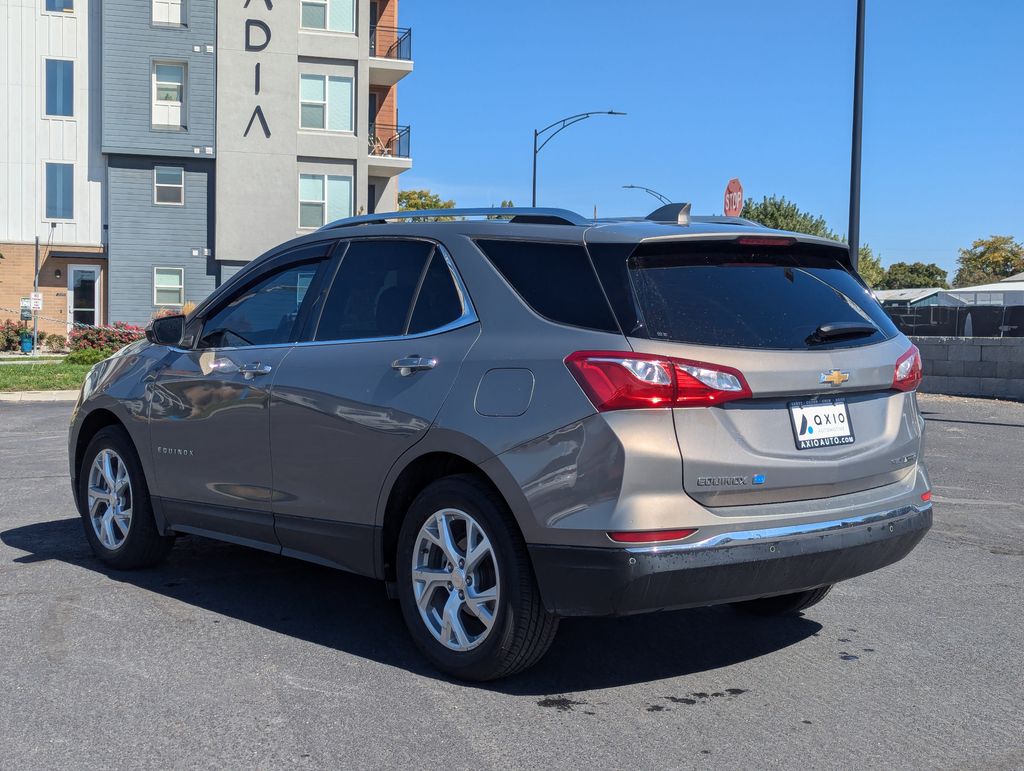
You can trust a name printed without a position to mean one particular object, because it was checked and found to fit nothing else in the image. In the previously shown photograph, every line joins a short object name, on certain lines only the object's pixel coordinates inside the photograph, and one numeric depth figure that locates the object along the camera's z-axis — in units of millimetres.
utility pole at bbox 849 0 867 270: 18266
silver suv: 4102
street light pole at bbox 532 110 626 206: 34303
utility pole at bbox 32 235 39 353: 33531
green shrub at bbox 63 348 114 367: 26547
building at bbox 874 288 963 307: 60925
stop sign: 16625
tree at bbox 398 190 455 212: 78000
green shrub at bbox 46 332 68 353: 36375
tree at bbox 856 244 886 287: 122269
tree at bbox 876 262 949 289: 150250
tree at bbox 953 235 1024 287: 116438
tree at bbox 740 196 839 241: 87625
